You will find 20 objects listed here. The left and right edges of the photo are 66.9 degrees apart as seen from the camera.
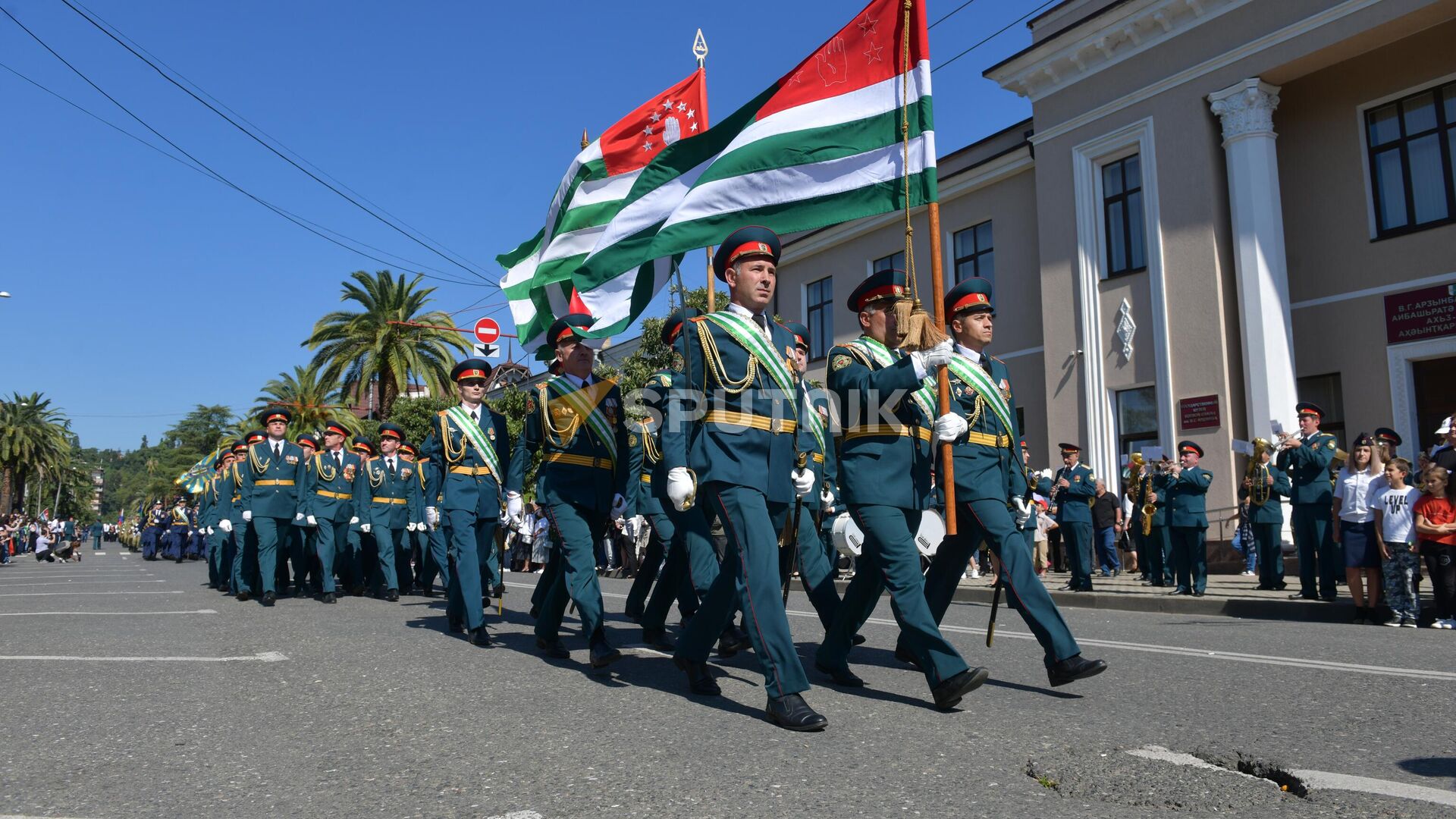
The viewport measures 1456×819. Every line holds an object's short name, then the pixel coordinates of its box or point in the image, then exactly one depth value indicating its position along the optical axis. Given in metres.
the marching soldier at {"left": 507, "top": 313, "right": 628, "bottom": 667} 6.52
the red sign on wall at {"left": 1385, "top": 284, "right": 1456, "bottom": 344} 15.54
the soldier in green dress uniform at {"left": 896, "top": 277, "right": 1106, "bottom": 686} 5.21
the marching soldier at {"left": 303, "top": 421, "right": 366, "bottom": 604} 12.62
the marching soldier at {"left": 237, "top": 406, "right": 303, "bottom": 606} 12.02
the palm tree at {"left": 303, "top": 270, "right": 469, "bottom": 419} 37.31
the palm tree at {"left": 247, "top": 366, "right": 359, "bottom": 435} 39.69
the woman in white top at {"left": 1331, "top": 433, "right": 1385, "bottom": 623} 9.72
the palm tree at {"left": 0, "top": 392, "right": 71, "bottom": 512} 61.88
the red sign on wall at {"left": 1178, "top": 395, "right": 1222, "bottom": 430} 17.50
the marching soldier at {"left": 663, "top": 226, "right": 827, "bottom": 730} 4.81
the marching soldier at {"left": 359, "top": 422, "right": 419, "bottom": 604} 12.62
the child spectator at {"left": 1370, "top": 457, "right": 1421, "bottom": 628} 9.30
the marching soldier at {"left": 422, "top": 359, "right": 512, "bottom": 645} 8.00
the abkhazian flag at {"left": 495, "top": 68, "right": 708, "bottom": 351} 9.02
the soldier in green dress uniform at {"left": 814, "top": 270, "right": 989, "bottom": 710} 4.85
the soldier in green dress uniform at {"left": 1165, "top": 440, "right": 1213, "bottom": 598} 12.36
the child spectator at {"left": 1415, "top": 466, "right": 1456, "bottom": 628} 9.09
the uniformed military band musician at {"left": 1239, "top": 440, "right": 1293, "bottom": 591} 12.41
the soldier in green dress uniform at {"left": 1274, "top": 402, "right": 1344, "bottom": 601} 10.98
